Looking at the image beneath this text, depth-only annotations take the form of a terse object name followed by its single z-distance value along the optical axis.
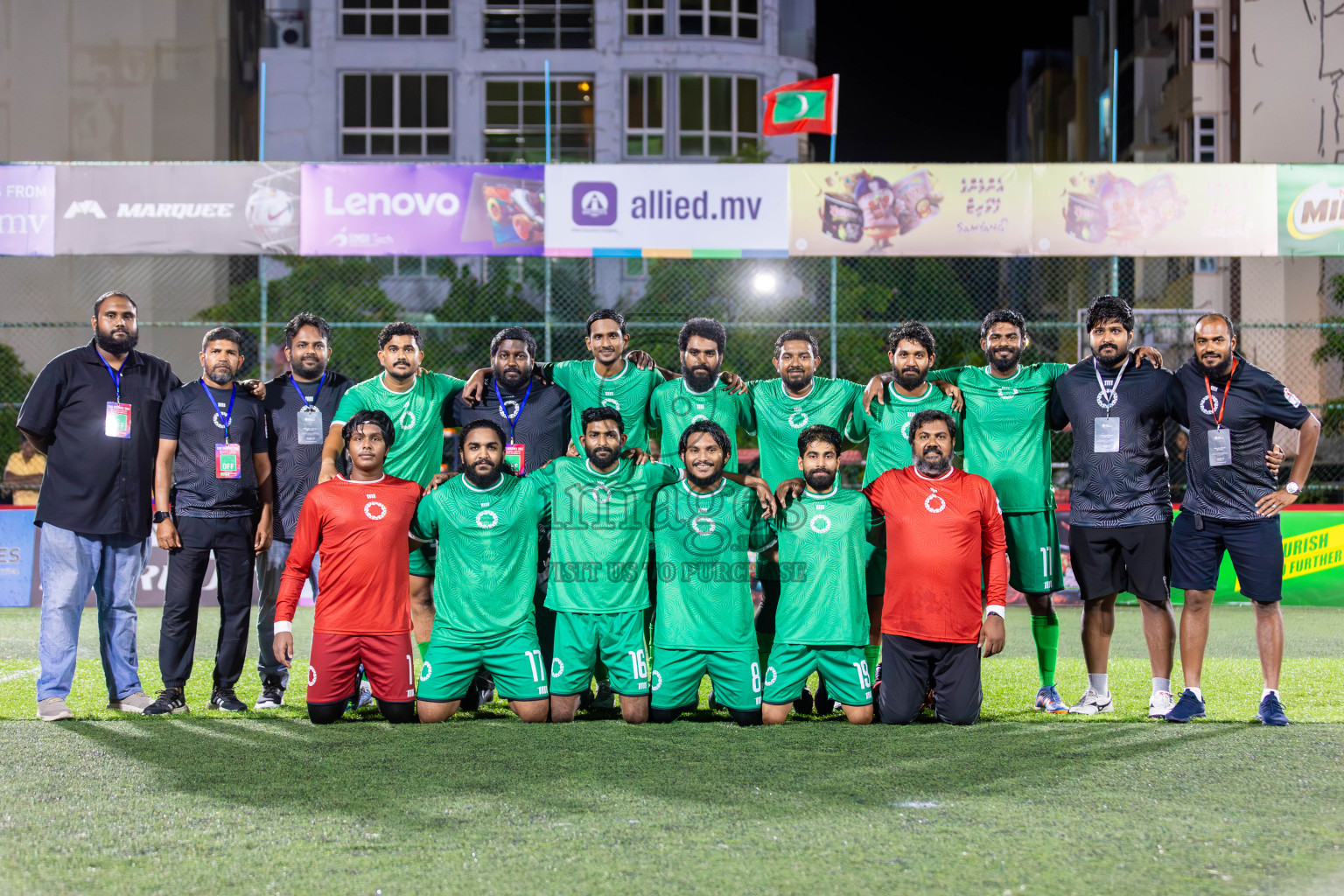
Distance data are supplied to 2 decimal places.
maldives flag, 15.50
